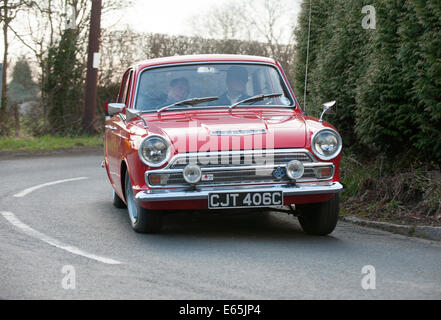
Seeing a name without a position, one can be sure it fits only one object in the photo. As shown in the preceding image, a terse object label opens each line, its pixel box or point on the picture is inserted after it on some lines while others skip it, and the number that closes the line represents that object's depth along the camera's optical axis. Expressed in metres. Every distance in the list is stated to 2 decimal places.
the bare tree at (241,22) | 36.81
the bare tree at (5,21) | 21.45
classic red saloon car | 7.06
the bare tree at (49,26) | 23.27
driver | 8.31
